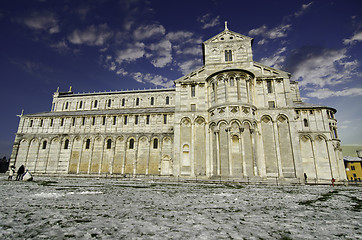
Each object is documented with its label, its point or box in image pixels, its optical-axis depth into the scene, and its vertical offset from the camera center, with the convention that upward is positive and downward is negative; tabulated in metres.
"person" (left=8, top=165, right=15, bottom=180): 18.47 -0.89
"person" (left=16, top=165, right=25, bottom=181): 18.17 -1.15
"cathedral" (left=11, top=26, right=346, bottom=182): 20.89 +4.56
